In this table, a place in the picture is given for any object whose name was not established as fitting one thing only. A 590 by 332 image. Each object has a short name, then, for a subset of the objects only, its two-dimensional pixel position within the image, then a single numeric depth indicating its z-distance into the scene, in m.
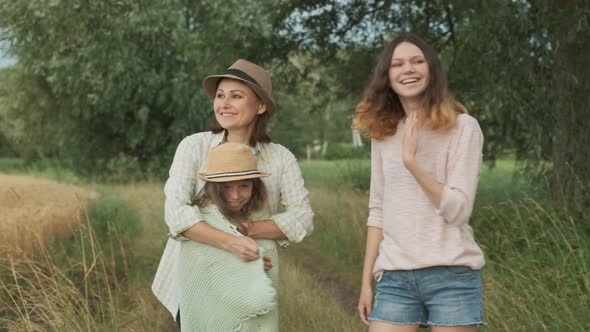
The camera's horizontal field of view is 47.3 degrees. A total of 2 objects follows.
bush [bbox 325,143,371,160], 52.67
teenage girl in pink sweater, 2.48
